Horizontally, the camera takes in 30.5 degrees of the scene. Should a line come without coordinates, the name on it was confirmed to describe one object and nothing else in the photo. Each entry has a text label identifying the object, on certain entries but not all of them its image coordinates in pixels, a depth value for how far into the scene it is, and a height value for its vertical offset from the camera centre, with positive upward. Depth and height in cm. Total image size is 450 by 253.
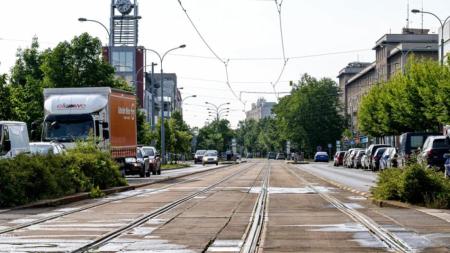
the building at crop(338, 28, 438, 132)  10198 +1406
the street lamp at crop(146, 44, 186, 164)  6956 +276
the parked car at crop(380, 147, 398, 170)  4211 +25
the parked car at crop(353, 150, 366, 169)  6697 +25
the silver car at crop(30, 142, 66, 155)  2991 +60
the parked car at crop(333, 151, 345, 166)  8425 +42
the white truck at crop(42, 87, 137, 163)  3409 +200
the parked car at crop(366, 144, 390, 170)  5784 +65
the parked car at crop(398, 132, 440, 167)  4372 +114
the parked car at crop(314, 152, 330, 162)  11300 +70
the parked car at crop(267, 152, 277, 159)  17345 +154
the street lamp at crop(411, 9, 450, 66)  5344 +982
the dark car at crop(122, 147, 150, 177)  4222 -11
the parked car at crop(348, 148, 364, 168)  6959 +34
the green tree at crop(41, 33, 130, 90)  4853 +580
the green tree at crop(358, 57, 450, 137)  5113 +462
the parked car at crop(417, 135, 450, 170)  3556 +51
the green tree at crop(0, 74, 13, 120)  4469 +326
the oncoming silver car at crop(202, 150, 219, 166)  9338 +52
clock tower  10362 +1621
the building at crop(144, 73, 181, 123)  13025 +1346
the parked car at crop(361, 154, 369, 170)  6131 +7
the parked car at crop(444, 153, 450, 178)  2683 -14
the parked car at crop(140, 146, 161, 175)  4875 +23
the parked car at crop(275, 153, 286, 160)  16000 +122
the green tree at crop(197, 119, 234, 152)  15638 +533
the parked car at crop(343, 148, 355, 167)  7381 +46
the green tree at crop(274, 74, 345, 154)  14838 +829
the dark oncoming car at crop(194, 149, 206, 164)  10414 +58
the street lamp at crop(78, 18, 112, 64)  5147 +904
